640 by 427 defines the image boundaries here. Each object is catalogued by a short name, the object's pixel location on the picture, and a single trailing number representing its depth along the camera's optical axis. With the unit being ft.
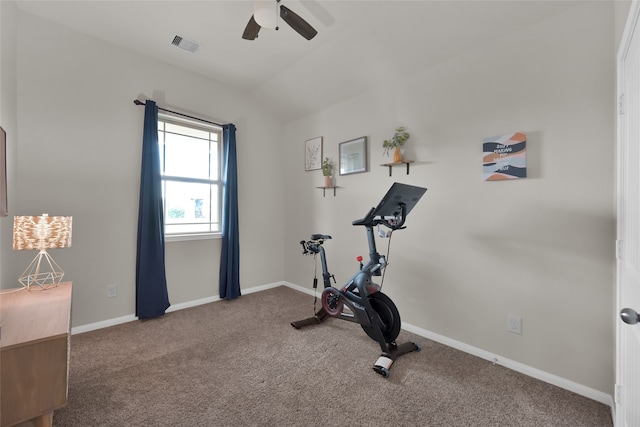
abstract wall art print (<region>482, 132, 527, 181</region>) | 6.74
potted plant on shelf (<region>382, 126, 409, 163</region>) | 8.91
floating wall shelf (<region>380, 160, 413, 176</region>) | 8.86
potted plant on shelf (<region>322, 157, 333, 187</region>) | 11.61
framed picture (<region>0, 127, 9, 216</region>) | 5.13
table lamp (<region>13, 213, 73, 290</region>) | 5.88
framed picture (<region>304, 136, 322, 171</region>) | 12.39
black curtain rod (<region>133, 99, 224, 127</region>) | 9.66
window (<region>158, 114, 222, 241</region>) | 10.95
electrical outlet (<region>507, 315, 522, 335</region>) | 6.77
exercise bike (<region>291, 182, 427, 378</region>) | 6.85
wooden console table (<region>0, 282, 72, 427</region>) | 3.50
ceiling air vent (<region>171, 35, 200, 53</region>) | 9.05
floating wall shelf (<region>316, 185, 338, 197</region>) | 11.71
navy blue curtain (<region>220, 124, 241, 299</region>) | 11.87
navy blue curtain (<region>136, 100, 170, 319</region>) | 9.66
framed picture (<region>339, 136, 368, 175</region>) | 10.40
